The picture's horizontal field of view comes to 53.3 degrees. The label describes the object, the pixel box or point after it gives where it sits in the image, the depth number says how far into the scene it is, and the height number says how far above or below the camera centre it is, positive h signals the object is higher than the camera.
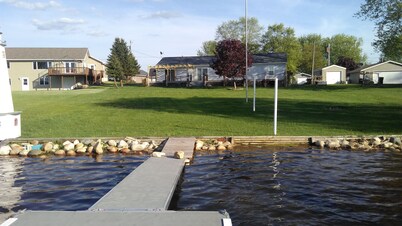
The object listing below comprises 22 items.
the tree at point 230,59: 40.75 +2.99
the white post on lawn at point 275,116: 13.48 -0.96
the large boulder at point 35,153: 12.01 -1.91
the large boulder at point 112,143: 12.82 -1.74
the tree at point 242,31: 75.62 +10.81
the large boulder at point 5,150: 12.12 -1.84
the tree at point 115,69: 50.41 +2.49
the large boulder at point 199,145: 12.53 -1.79
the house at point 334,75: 64.12 +1.96
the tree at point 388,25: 29.69 +4.62
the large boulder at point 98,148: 12.27 -1.83
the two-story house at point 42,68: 51.62 +2.80
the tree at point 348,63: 82.94 +4.98
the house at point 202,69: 47.75 +2.26
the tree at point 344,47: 105.14 +10.61
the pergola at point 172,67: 47.94 +2.59
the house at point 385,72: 55.72 +2.06
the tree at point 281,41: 75.44 +8.84
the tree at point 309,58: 87.94 +6.40
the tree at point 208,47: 86.05 +9.10
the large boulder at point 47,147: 12.41 -1.80
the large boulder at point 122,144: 12.66 -1.76
